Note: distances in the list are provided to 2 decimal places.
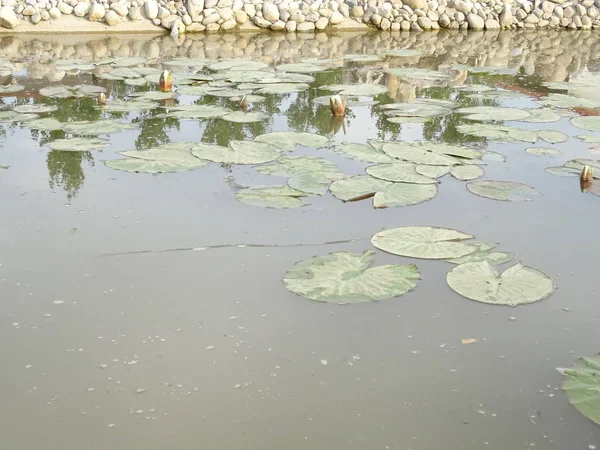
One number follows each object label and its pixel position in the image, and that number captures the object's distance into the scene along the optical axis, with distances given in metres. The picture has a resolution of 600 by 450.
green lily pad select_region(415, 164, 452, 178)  3.19
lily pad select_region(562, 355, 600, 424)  1.65
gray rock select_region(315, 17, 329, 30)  8.44
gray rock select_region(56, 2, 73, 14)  7.71
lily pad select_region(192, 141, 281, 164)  3.38
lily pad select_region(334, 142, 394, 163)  3.39
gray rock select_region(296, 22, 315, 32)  8.39
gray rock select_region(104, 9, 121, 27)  7.71
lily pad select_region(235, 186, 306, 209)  2.85
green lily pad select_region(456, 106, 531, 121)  4.23
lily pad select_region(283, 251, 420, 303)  2.15
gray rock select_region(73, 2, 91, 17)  7.75
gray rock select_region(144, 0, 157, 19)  7.93
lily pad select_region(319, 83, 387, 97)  4.89
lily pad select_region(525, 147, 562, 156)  3.58
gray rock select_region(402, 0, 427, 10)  8.88
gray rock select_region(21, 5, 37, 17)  7.59
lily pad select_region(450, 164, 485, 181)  3.18
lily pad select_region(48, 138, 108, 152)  3.58
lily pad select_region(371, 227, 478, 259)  2.42
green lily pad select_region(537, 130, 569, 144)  3.79
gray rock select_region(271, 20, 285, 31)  8.31
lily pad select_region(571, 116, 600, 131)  4.05
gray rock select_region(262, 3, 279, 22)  8.29
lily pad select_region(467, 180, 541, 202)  2.96
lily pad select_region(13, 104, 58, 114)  4.30
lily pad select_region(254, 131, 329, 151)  3.65
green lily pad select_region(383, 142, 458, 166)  3.35
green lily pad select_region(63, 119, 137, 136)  3.88
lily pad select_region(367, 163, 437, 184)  3.10
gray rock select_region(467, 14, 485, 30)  9.00
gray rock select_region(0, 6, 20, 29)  7.42
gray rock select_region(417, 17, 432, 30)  8.82
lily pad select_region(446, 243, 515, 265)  2.37
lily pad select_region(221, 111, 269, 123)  4.06
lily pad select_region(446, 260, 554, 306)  2.14
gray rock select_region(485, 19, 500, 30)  9.11
